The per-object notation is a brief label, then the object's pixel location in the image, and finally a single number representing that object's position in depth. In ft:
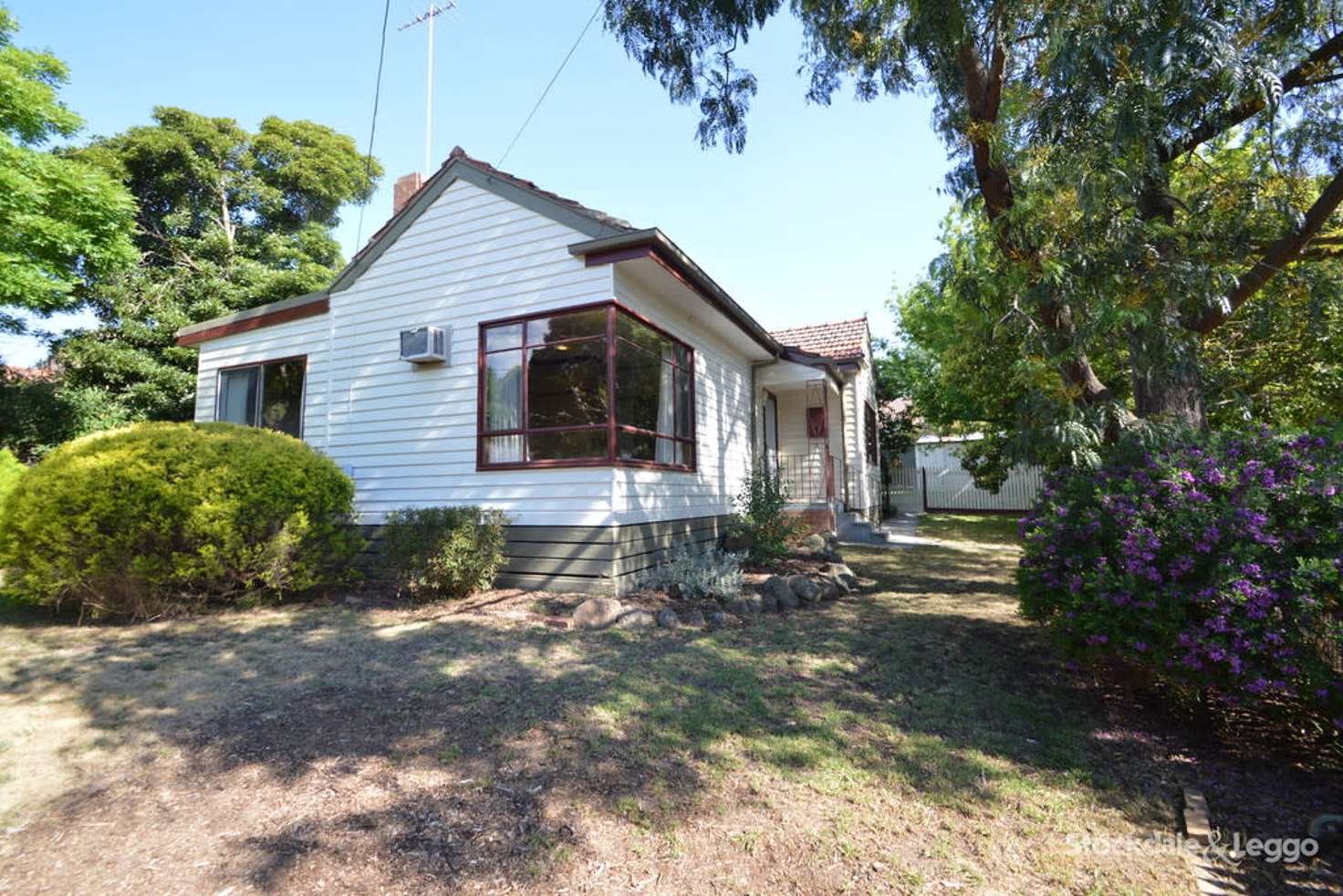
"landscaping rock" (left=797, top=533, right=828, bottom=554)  31.53
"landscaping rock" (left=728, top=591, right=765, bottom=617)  20.72
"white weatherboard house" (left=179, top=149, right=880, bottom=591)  22.84
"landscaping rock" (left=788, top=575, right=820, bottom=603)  22.67
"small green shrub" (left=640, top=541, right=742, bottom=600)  21.79
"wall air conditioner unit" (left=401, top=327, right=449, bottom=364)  25.44
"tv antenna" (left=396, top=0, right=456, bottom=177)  31.60
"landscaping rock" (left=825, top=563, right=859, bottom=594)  24.80
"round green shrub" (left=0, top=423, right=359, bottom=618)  17.70
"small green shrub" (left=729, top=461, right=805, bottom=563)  27.50
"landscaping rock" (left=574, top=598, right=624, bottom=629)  18.84
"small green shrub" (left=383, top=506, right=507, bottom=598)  20.72
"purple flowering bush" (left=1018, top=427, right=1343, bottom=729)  9.14
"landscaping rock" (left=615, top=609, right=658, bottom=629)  18.84
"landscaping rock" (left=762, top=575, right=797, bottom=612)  21.75
